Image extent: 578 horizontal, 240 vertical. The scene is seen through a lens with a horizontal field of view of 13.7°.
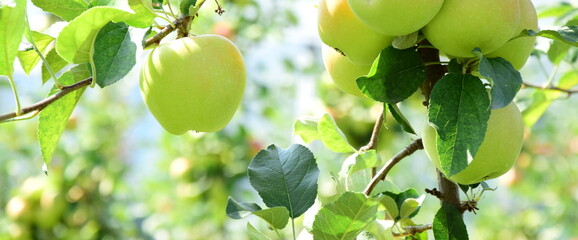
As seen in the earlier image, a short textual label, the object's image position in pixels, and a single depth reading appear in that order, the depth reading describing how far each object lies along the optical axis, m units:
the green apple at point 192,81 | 1.43
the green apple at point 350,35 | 1.39
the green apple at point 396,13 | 1.35
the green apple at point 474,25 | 1.36
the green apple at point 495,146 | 1.39
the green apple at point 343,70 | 1.42
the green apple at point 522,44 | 1.38
